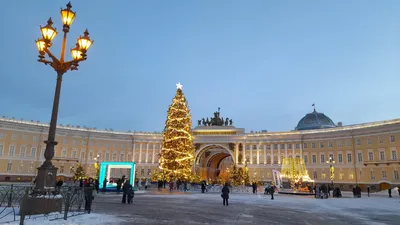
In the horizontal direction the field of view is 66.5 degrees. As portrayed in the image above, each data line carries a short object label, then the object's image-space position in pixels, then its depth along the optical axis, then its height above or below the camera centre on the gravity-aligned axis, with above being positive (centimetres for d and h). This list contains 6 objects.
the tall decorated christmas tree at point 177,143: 3597 +362
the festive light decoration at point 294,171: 3975 +84
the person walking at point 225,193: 1858 -104
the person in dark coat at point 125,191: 1786 -107
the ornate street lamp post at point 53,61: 1112 +421
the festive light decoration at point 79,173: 5383 -36
